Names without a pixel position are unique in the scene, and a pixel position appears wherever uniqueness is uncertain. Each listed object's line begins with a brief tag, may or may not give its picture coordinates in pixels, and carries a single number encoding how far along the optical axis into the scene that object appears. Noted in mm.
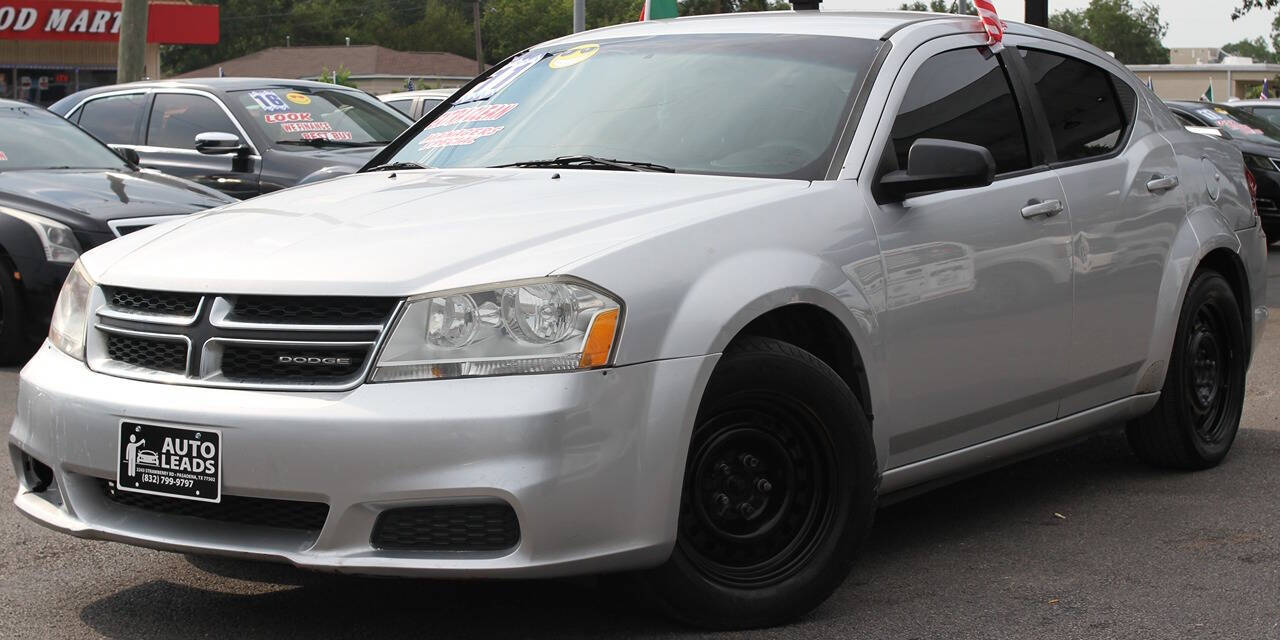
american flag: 5293
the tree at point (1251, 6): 33219
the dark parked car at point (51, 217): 8625
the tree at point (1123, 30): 125125
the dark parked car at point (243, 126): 11695
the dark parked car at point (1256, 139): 16766
